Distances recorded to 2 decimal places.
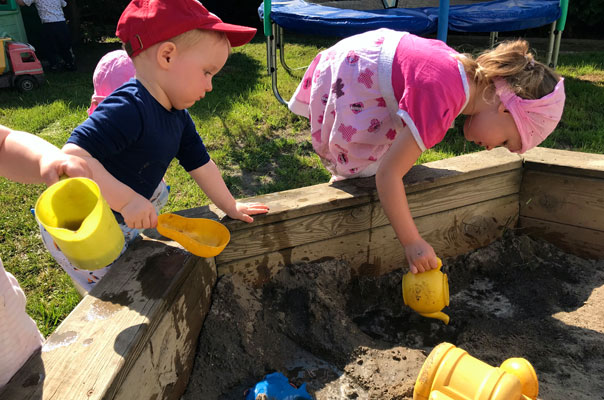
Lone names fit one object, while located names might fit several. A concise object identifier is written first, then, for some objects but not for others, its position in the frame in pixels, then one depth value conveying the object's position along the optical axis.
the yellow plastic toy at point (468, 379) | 1.19
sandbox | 1.16
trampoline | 3.59
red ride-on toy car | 5.34
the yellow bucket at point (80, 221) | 0.96
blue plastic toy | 1.34
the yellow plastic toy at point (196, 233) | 1.39
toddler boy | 1.27
